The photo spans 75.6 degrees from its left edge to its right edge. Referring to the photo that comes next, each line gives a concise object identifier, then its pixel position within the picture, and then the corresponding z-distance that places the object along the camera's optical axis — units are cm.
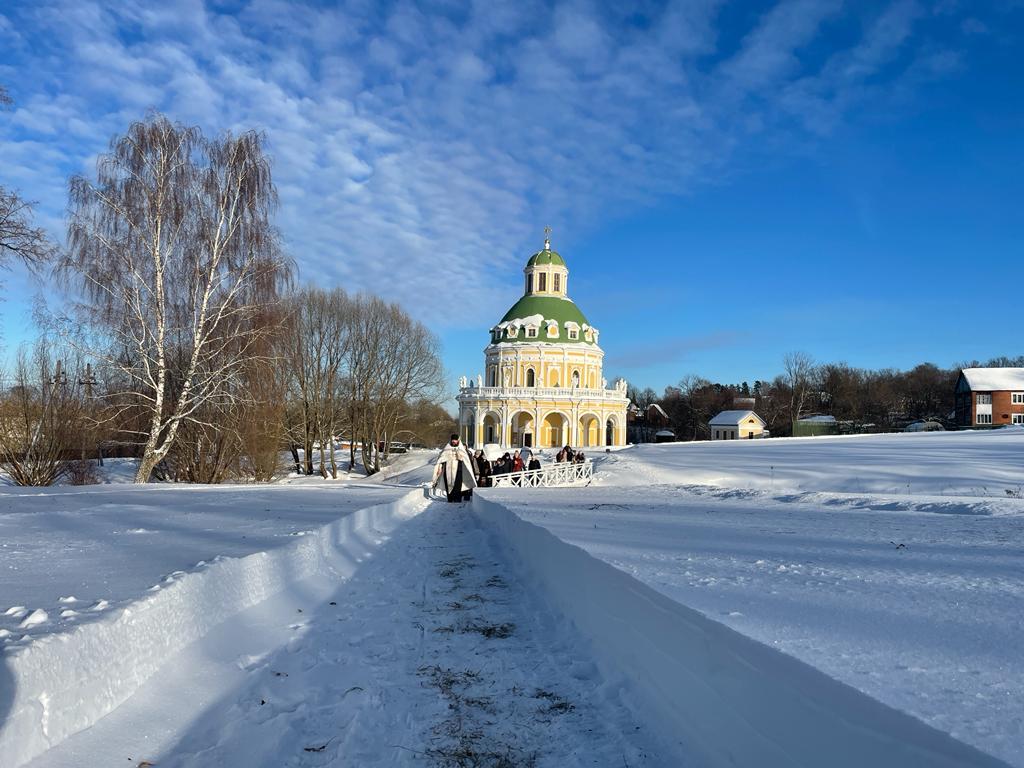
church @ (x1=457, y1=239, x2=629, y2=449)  6131
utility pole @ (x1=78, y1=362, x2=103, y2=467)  2062
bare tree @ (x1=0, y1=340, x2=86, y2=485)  2244
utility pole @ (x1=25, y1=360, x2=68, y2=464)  2247
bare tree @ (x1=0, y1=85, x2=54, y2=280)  1280
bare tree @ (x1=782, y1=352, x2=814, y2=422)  8600
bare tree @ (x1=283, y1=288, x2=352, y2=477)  4025
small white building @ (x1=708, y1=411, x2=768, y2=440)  7800
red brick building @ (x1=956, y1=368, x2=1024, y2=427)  6656
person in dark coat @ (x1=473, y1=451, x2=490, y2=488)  2480
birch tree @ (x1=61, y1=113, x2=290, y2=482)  1805
